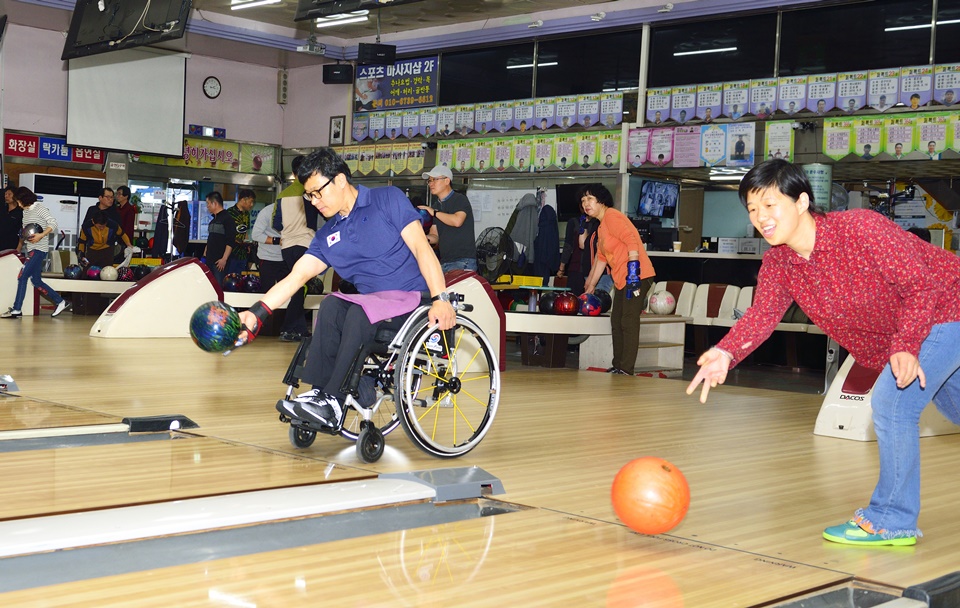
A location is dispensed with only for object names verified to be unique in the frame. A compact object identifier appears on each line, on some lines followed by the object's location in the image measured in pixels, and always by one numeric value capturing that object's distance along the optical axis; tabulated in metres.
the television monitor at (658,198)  11.24
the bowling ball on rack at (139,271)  11.10
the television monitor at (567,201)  11.75
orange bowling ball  2.77
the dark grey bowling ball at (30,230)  9.86
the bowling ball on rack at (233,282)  9.89
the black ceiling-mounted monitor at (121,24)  9.16
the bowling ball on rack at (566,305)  7.81
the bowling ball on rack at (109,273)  10.93
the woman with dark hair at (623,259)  7.22
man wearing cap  7.07
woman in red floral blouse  2.56
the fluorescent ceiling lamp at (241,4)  12.00
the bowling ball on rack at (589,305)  7.93
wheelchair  3.59
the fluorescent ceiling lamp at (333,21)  12.15
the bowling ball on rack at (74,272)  11.16
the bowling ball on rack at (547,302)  7.84
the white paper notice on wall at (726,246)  10.88
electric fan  9.88
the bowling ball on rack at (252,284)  9.86
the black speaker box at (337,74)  13.18
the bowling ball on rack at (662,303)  9.10
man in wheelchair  3.64
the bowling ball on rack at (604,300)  8.17
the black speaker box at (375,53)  11.71
